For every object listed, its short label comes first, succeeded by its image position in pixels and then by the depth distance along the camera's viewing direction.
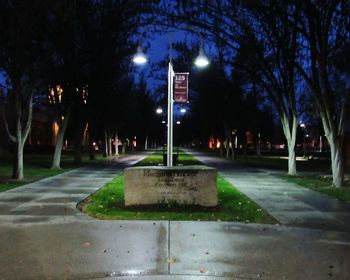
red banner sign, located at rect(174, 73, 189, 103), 15.88
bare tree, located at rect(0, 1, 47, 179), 22.22
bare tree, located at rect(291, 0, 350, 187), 19.67
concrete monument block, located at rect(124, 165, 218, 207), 13.60
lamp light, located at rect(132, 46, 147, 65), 17.33
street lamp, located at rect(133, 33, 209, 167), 15.98
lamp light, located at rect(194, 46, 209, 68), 16.97
